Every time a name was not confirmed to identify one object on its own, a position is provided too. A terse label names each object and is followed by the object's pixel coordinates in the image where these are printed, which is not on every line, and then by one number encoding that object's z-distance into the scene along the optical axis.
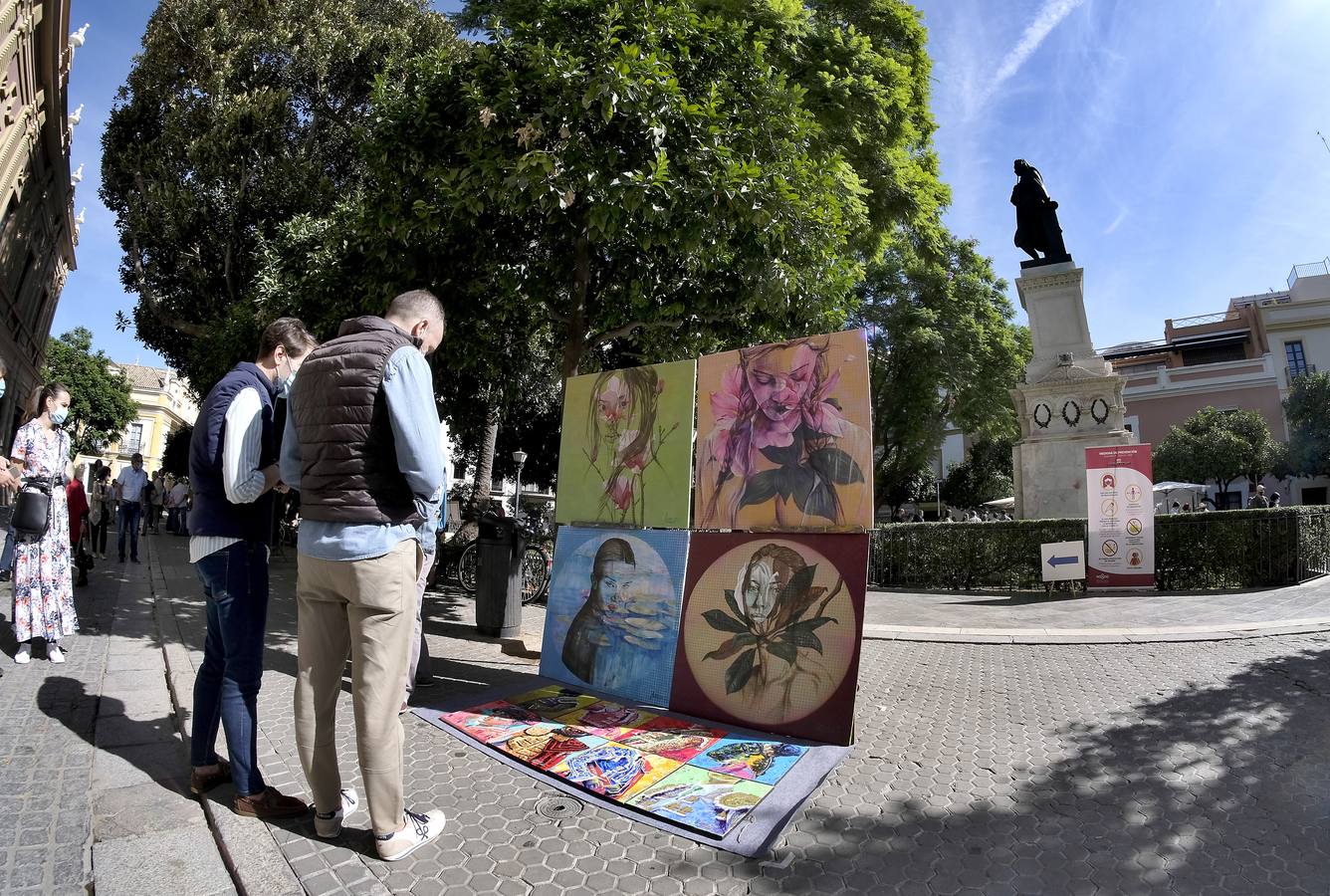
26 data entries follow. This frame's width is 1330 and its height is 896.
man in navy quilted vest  2.93
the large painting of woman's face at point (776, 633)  3.96
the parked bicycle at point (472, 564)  9.64
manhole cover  3.07
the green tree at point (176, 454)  33.12
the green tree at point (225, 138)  15.14
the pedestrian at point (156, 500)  21.65
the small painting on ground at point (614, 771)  3.28
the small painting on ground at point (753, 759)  3.47
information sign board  10.16
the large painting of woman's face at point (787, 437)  4.20
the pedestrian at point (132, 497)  12.54
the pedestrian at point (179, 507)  21.09
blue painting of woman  4.63
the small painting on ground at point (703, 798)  2.96
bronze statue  14.27
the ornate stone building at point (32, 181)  18.31
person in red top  7.73
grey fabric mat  2.79
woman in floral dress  5.29
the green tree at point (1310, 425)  33.19
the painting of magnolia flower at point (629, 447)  4.93
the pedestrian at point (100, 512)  12.27
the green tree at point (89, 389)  49.44
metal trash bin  7.09
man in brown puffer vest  2.62
